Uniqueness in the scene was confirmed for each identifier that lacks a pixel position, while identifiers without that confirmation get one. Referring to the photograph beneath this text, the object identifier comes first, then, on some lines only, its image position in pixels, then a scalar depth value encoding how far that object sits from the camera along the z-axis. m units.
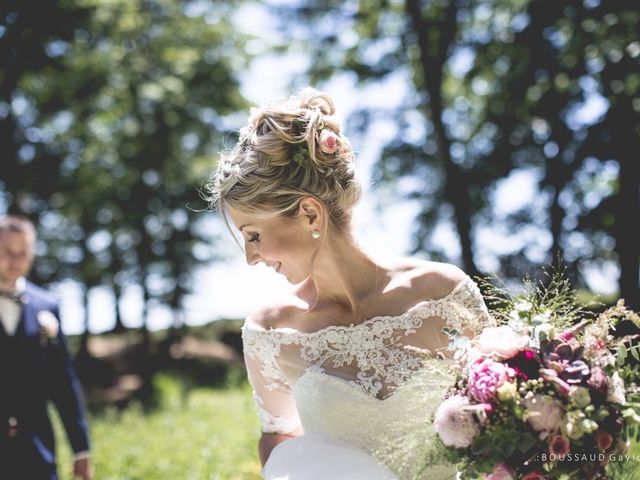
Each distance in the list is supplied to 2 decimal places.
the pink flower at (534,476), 2.12
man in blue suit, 4.20
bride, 2.91
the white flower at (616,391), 2.12
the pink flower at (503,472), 2.12
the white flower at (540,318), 2.24
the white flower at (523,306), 2.29
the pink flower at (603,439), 2.09
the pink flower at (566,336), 2.24
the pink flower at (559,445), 2.05
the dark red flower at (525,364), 2.20
